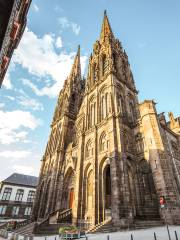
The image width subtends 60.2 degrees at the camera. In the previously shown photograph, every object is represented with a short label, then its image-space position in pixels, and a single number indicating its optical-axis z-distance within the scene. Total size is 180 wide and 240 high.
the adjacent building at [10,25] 5.76
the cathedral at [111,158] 15.95
